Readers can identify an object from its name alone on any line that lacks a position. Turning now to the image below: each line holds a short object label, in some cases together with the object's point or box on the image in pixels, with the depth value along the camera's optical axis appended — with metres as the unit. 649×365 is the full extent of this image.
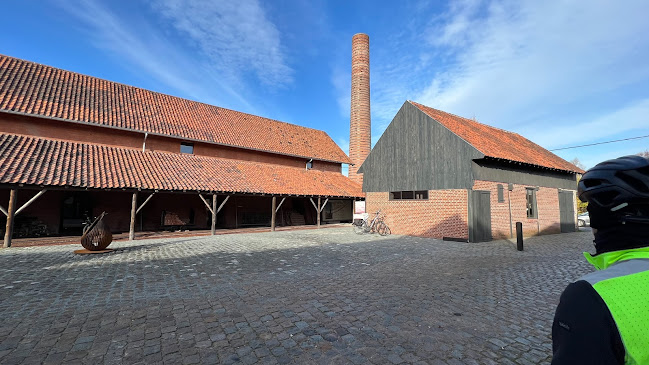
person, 0.86
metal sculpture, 9.15
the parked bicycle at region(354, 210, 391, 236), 16.44
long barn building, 12.66
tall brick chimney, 27.67
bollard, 10.67
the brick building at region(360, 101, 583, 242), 13.11
